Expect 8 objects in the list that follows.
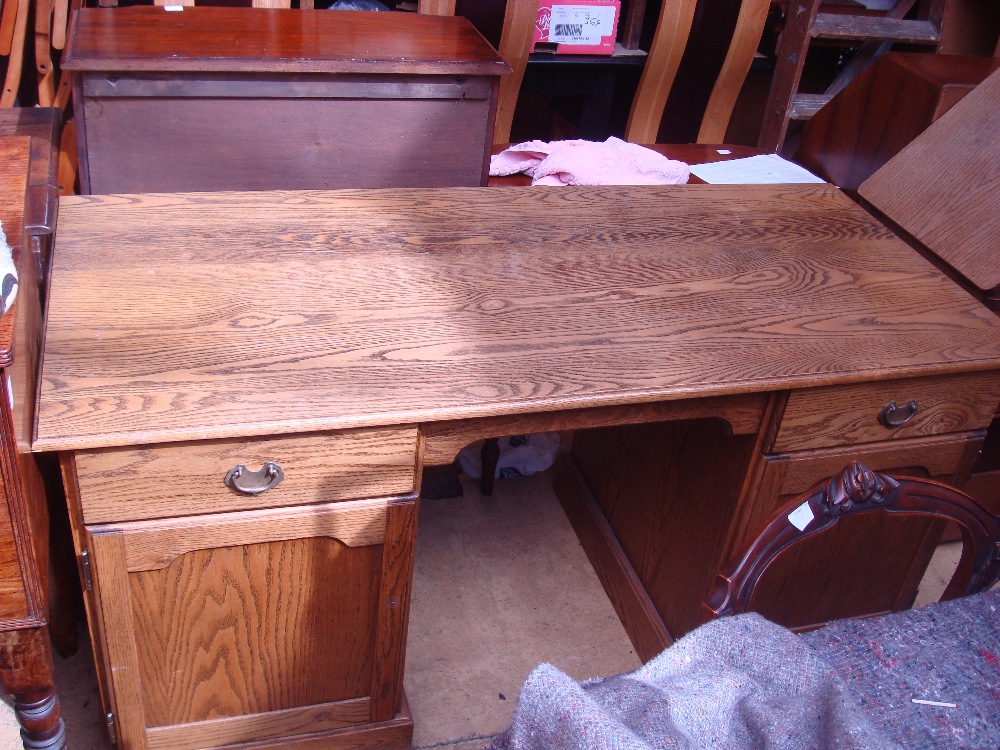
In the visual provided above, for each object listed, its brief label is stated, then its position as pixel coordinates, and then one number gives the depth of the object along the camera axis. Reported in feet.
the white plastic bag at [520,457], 8.27
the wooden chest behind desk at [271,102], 6.24
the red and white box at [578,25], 9.33
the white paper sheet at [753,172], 7.70
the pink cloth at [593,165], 7.48
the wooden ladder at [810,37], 8.91
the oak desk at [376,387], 4.33
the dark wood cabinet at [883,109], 7.13
